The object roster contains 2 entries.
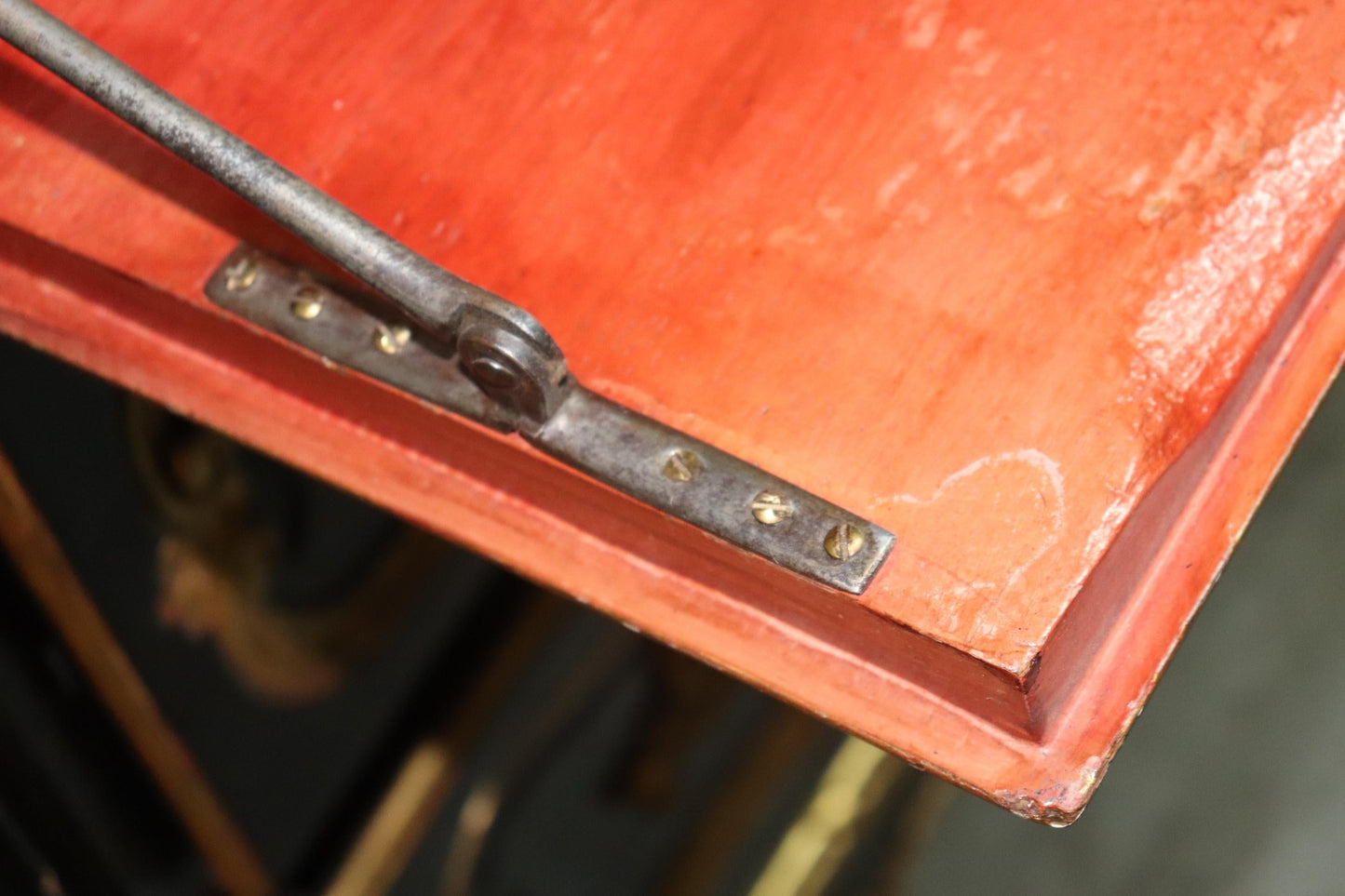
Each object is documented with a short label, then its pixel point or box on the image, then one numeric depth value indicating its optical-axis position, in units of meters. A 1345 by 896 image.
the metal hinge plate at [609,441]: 0.77
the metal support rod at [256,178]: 0.78
